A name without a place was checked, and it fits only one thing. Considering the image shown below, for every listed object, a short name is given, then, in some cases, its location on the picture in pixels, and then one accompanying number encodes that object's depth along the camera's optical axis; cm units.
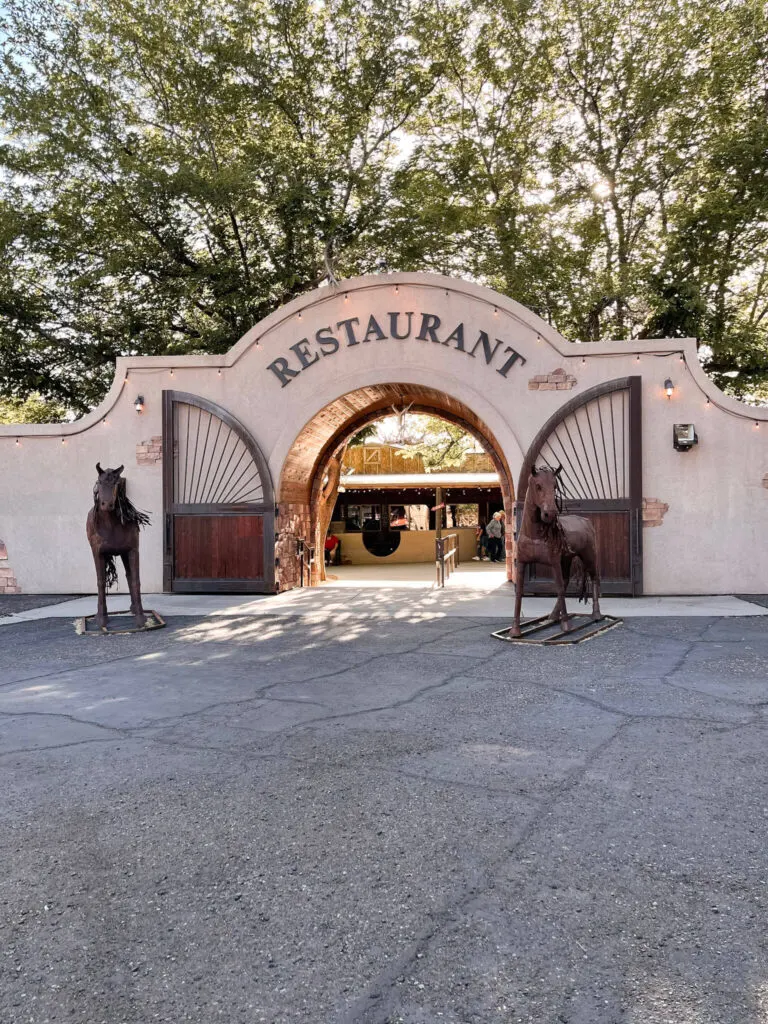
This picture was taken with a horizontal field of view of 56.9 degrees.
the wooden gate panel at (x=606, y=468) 1126
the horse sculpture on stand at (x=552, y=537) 741
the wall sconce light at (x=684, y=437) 1105
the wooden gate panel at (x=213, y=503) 1212
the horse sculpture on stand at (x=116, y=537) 864
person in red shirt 2156
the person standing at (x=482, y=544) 2295
